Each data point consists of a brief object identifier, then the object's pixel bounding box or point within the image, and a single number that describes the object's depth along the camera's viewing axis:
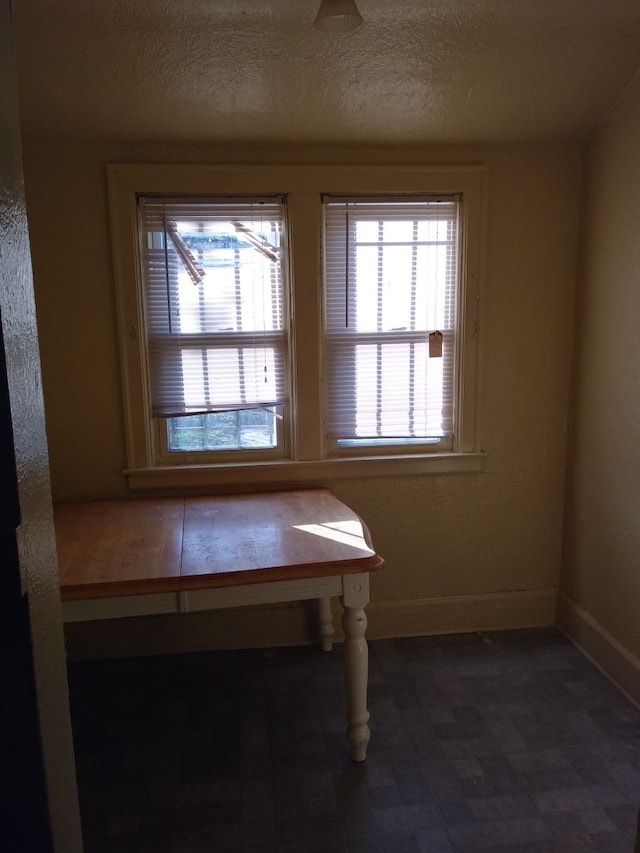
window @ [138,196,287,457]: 2.61
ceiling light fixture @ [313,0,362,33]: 1.70
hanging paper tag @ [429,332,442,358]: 2.77
